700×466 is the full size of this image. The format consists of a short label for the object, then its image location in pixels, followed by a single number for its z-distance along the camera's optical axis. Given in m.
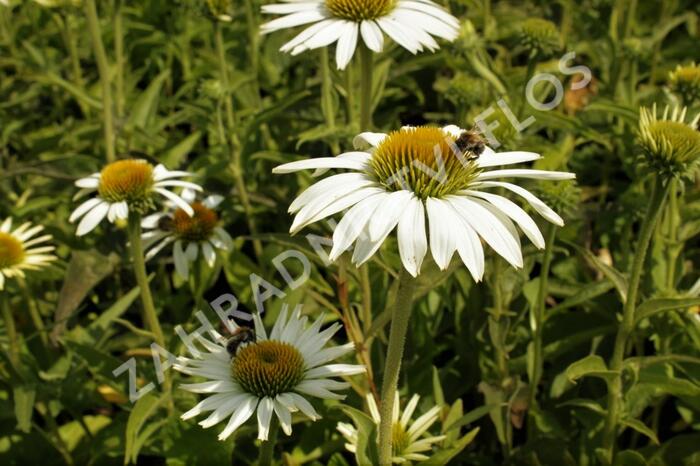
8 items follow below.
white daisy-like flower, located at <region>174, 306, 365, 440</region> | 0.62
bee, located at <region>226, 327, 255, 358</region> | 0.65
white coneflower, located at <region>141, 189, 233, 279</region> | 0.77
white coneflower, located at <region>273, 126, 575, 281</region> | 0.55
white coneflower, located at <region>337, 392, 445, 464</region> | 0.65
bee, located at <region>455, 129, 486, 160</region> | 0.59
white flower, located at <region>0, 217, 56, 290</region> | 0.74
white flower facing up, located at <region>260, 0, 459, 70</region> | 0.70
